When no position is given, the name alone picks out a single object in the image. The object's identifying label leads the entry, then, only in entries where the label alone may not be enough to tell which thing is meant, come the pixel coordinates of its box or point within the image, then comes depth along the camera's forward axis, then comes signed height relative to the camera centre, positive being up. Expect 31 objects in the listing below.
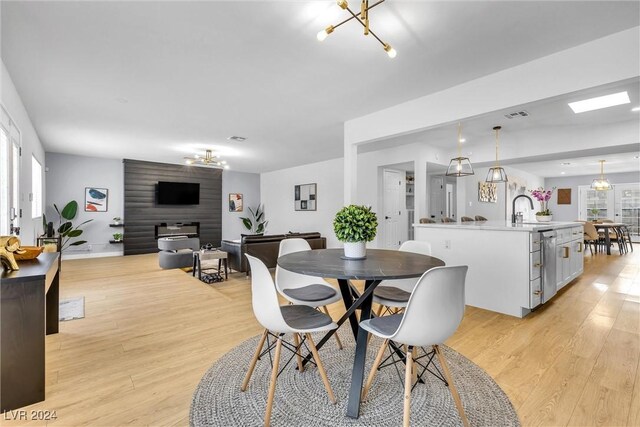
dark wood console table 1.53 -0.65
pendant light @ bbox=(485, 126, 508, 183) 4.27 +0.56
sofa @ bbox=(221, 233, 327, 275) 4.76 -0.59
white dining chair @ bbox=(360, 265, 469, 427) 1.33 -0.47
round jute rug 1.52 -1.06
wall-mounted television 7.73 +0.55
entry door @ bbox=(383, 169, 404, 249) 6.41 +0.14
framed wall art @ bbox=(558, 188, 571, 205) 10.41 +0.62
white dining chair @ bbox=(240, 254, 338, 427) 1.51 -0.59
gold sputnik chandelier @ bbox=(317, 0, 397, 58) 1.65 +1.17
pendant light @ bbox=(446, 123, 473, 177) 4.23 +0.67
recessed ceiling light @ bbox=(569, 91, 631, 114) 3.33 +1.31
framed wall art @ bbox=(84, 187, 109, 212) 6.94 +0.34
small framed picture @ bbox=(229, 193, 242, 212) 9.16 +0.36
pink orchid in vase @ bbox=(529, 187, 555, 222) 4.38 +0.02
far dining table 6.70 -0.32
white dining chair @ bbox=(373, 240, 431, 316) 1.90 -0.55
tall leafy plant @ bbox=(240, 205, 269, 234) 9.23 -0.25
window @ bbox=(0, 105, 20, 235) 2.78 +0.40
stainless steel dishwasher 3.18 -0.56
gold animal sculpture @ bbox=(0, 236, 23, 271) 1.71 -0.23
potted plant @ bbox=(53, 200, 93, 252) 6.38 -0.26
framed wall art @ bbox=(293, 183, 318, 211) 7.78 +0.45
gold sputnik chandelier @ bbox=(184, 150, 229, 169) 6.27 +1.21
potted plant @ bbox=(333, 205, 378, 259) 1.96 -0.10
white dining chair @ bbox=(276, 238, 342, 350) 2.06 -0.58
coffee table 4.74 -0.69
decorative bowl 1.99 -0.27
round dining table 1.53 -0.31
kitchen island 2.97 -0.51
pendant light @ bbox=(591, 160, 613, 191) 7.32 +0.71
